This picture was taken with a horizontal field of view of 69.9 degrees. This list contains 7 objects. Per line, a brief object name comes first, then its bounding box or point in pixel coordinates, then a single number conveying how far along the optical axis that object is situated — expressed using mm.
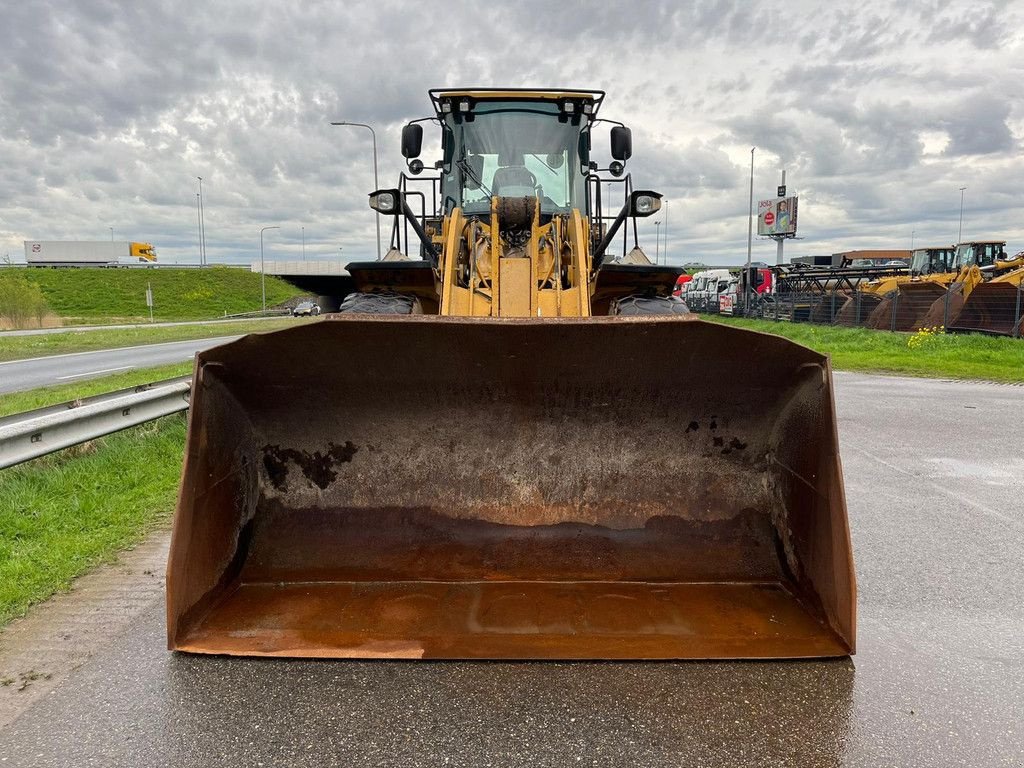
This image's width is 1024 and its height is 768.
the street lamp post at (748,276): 33844
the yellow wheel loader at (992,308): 18656
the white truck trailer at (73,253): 92188
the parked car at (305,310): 50950
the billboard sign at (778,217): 51812
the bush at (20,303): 35469
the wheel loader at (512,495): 2914
